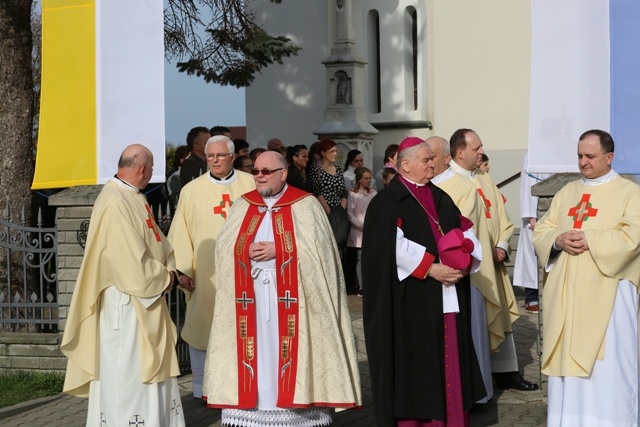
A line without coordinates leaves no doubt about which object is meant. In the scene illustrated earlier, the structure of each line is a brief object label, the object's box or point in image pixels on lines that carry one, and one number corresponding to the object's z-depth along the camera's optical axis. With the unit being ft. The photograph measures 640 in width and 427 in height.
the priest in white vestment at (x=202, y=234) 32.04
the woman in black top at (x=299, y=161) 45.24
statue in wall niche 71.97
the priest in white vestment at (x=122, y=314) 26.09
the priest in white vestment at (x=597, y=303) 25.67
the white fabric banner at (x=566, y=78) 30.19
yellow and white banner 34.24
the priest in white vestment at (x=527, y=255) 45.01
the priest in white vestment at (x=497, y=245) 32.17
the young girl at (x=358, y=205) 50.26
